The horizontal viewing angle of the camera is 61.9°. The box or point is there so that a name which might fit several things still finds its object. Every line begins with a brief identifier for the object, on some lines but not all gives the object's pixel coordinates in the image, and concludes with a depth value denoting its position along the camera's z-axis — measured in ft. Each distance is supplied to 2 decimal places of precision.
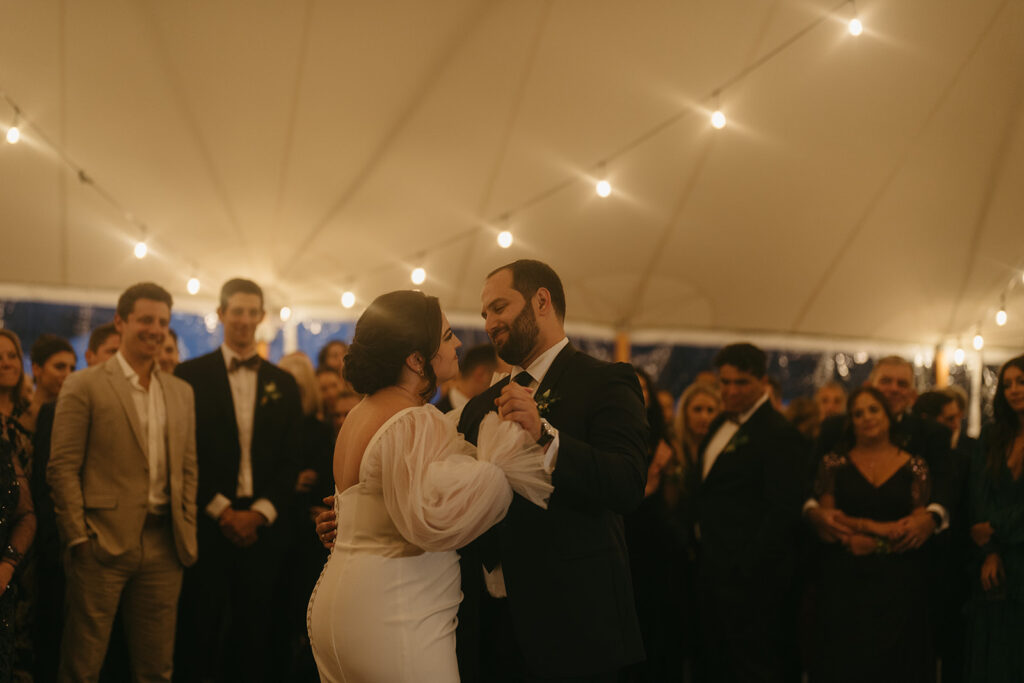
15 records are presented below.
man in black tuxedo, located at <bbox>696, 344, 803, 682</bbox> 12.14
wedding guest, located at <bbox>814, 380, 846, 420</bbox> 18.84
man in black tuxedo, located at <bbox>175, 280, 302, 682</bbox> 11.86
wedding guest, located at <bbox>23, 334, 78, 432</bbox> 12.92
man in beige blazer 10.12
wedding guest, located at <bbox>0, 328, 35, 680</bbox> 8.87
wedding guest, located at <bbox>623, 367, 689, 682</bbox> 12.35
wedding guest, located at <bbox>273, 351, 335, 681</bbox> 13.50
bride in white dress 6.14
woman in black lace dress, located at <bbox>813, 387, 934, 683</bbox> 11.80
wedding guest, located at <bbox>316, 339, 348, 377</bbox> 16.98
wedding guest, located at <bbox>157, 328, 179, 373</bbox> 14.91
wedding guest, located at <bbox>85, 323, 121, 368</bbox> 13.70
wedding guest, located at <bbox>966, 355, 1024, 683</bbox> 10.67
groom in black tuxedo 6.49
